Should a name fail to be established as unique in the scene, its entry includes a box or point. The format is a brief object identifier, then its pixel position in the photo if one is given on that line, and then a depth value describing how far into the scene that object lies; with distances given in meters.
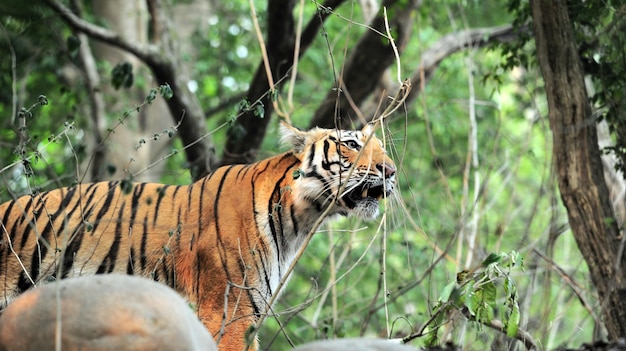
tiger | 11.16
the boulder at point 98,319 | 6.51
